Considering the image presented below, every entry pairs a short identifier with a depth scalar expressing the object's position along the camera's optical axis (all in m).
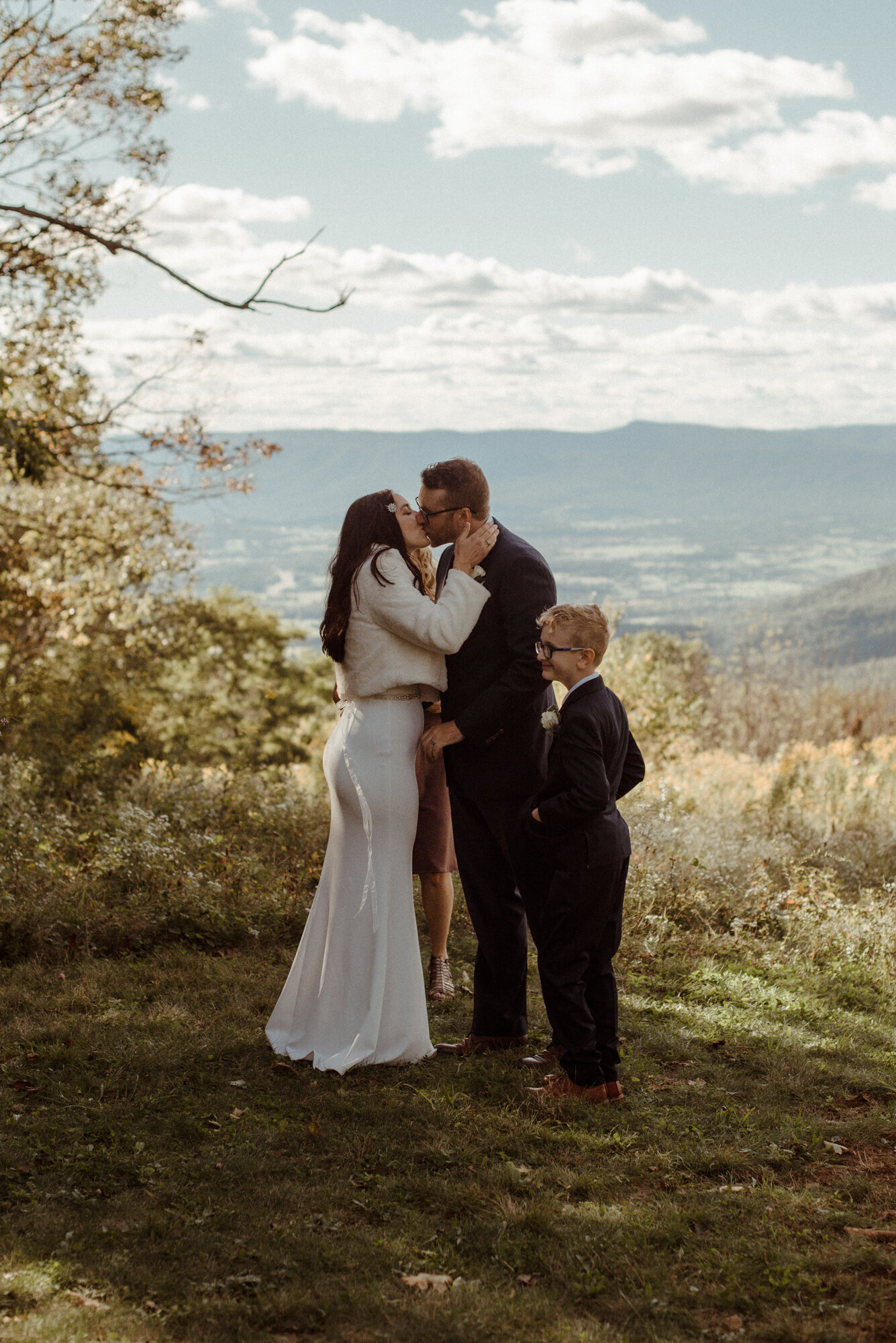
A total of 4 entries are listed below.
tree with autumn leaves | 9.31
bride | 4.36
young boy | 3.94
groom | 4.32
